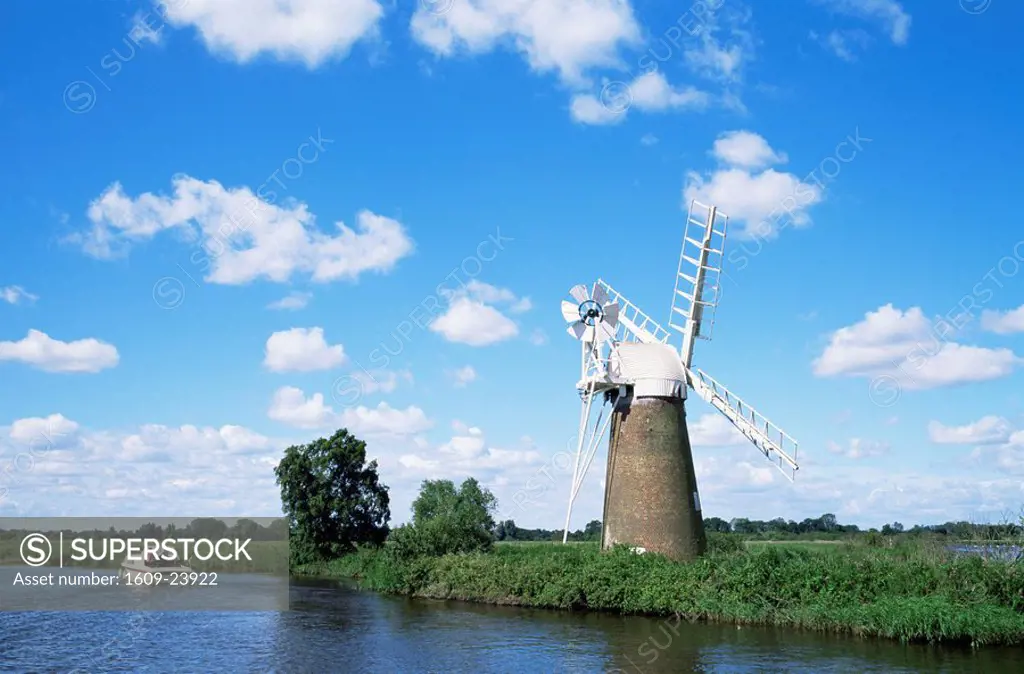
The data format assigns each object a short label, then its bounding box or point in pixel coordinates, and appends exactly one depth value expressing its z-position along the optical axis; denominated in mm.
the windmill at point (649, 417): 30625
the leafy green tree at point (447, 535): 39250
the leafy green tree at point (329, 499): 55125
